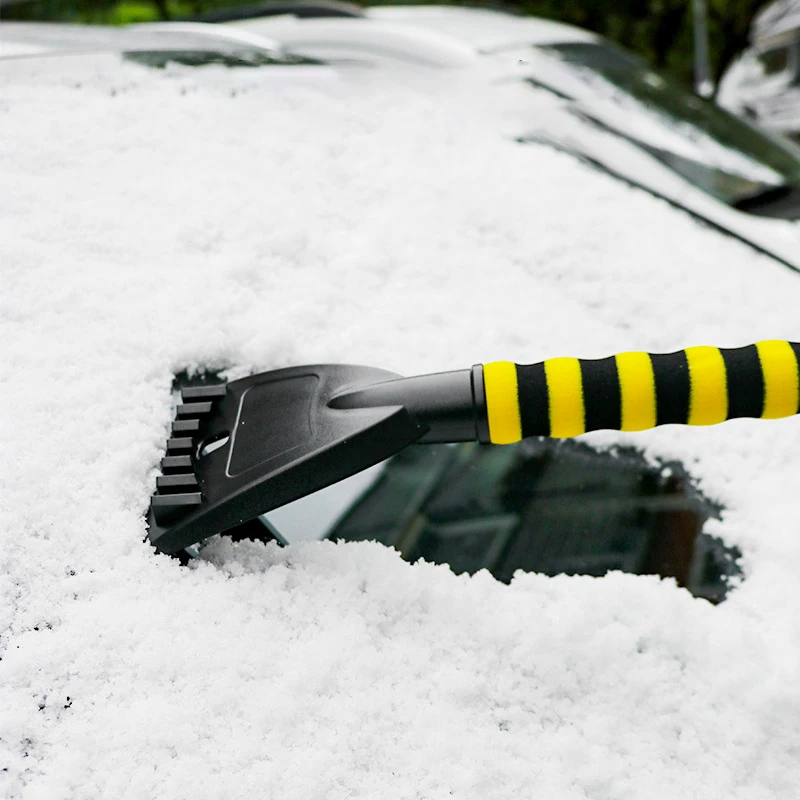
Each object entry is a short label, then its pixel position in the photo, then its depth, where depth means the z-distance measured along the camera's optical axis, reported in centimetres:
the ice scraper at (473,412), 74
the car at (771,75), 368
